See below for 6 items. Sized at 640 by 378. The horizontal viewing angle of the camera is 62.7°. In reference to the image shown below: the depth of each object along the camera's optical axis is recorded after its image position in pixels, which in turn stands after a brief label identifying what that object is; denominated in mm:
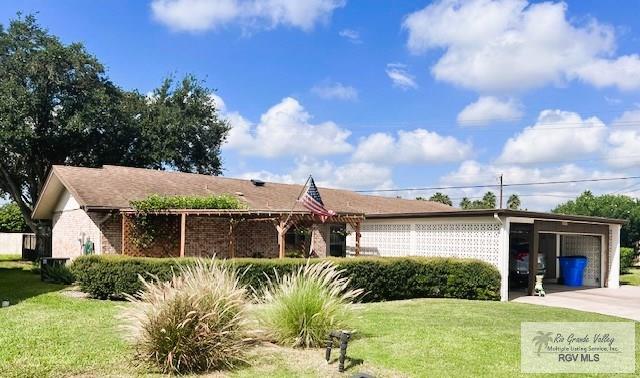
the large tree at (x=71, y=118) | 24984
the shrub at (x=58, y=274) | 15902
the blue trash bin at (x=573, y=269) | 19531
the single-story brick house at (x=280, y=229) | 15914
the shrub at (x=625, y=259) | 27000
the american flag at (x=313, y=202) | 14547
